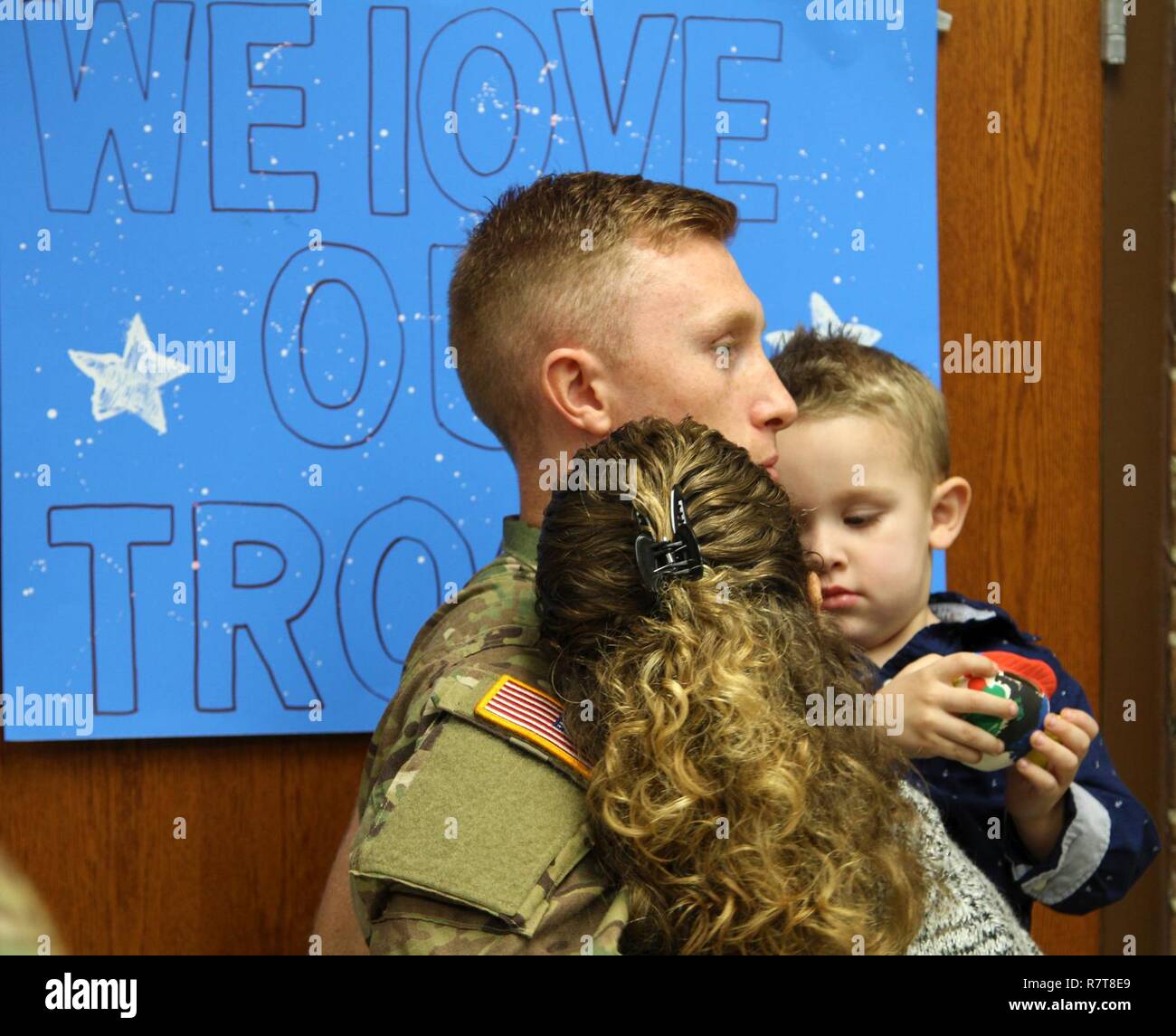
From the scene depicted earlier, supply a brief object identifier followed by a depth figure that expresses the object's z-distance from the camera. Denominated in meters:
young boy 1.15
